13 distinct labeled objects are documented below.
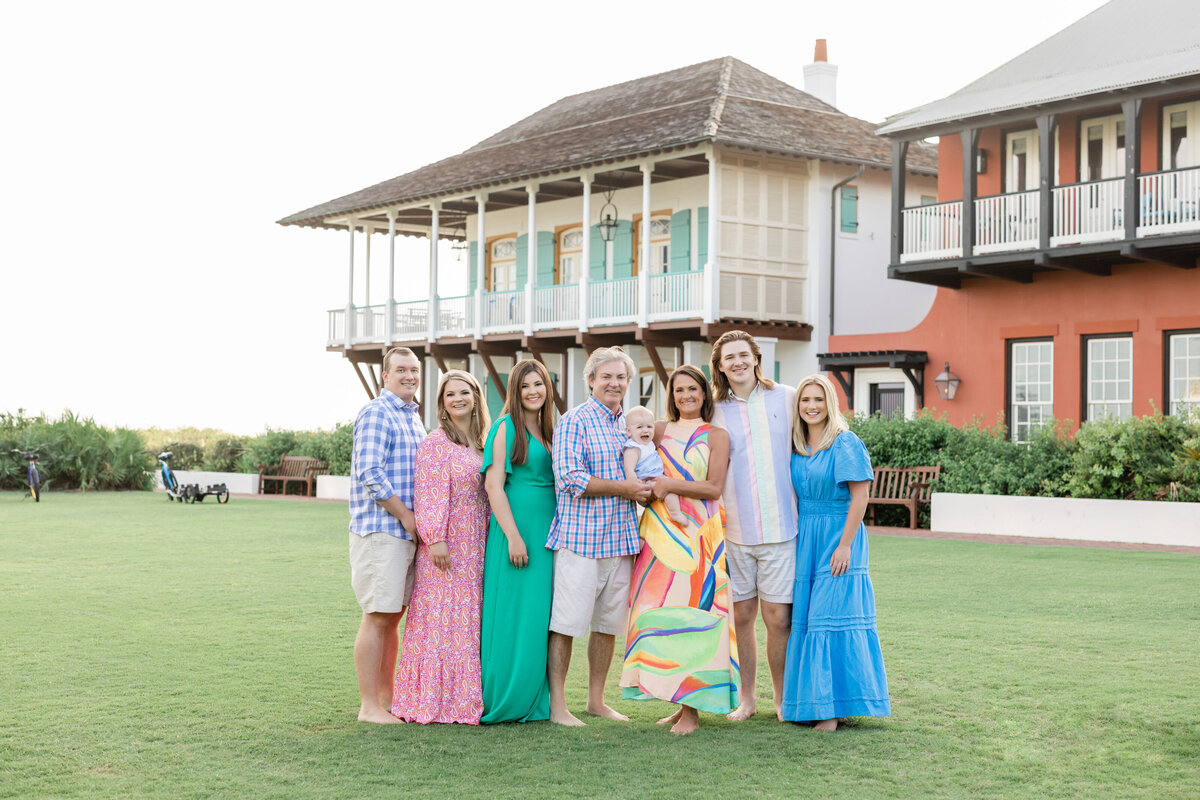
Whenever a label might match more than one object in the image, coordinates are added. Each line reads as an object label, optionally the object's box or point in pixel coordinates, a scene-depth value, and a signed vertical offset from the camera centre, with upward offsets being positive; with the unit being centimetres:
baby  617 -3
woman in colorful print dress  606 -68
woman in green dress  620 -55
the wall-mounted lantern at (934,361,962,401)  2272 +118
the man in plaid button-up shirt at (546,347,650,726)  612 -36
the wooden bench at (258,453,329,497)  2938 -64
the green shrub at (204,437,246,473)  3341 -28
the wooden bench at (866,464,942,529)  1906 -50
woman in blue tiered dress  612 -63
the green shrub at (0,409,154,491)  3170 -39
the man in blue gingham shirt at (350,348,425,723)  624 -38
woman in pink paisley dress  621 -70
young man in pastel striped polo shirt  627 -24
